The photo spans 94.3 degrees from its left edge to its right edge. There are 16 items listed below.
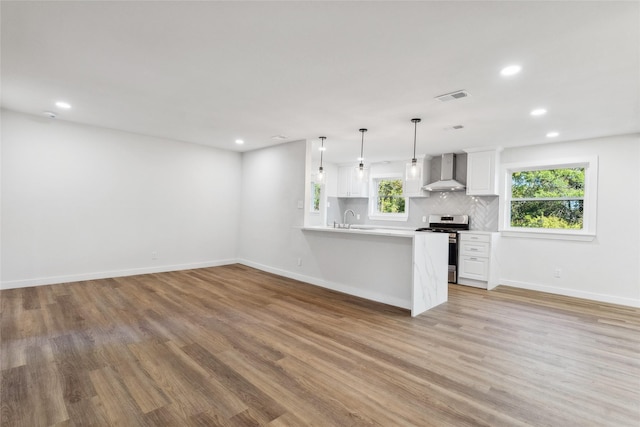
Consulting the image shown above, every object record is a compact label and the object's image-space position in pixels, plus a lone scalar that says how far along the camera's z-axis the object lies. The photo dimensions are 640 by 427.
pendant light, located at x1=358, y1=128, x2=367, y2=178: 4.38
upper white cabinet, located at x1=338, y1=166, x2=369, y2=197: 7.62
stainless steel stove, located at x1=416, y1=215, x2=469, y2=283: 5.54
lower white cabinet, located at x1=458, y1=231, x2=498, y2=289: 5.14
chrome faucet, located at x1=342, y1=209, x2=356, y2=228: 8.07
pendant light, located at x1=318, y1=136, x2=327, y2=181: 4.85
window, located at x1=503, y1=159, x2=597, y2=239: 4.73
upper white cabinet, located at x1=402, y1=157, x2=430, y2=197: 6.29
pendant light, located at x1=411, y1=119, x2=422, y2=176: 3.85
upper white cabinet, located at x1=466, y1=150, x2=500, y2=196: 5.37
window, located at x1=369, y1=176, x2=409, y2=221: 7.18
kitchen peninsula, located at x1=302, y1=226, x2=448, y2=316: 3.76
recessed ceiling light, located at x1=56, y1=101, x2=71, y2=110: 3.77
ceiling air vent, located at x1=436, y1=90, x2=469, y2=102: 3.00
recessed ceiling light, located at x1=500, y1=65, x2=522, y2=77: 2.49
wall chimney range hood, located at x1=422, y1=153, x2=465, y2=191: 5.87
